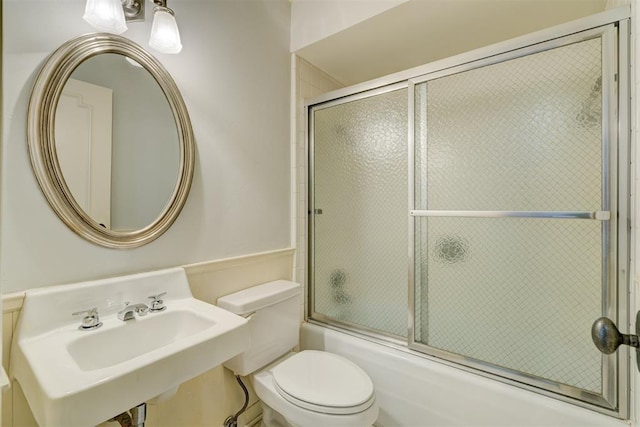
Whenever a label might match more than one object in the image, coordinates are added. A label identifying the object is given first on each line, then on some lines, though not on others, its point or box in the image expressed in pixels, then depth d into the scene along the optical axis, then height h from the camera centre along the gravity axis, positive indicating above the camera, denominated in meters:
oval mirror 0.93 +0.25
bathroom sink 0.66 -0.38
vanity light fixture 1.07 +0.67
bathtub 1.13 -0.77
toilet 1.15 -0.72
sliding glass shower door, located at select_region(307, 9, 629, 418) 1.08 +0.01
